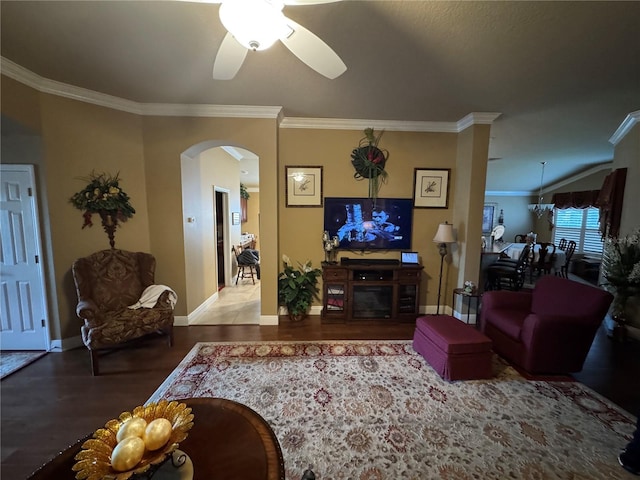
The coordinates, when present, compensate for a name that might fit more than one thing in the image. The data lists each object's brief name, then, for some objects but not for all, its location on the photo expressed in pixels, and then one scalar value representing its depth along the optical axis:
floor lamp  3.37
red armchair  2.26
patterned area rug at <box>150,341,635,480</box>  1.54
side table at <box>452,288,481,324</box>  3.29
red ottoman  2.25
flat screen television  3.71
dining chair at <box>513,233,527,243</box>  7.96
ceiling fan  1.20
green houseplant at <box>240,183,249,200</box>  7.42
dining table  5.91
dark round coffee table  0.97
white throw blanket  2.80
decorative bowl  0.84
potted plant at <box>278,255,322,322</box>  3.54
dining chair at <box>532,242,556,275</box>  5.75
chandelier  7.96
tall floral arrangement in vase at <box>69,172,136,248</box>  2.84
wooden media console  3.54
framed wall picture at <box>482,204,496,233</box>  8.76
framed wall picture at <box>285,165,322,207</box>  3.65
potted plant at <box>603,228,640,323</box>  3.08
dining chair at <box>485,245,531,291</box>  4.51
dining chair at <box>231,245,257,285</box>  5.47
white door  2.62
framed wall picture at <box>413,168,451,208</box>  3.74
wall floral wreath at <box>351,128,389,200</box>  3.60
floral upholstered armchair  2.37
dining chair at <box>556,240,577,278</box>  5.90
